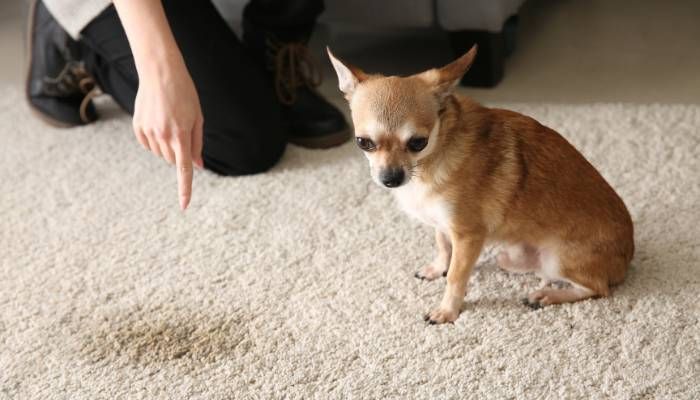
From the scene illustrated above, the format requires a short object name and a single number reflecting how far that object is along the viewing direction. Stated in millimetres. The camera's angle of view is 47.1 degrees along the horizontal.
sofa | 2164
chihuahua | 1325
